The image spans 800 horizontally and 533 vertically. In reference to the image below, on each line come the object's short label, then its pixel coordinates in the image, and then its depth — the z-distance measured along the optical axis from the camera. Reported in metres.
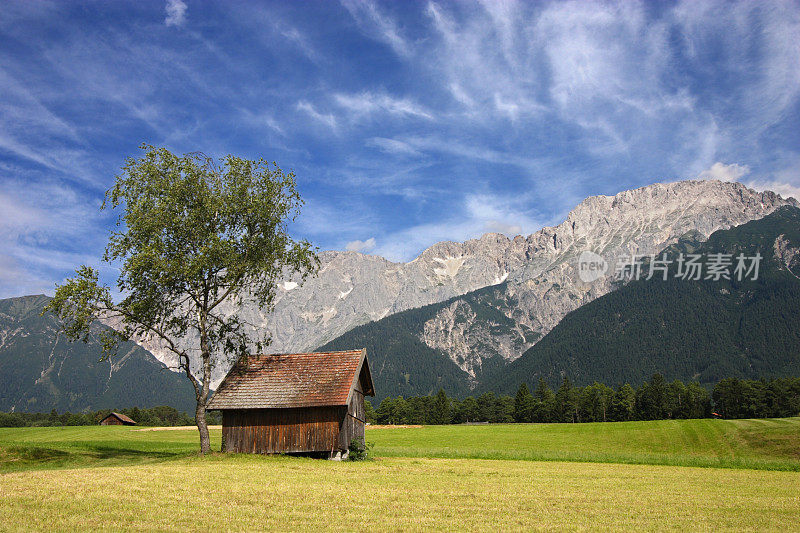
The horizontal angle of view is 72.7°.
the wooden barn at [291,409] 35.25
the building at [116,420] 134.75
